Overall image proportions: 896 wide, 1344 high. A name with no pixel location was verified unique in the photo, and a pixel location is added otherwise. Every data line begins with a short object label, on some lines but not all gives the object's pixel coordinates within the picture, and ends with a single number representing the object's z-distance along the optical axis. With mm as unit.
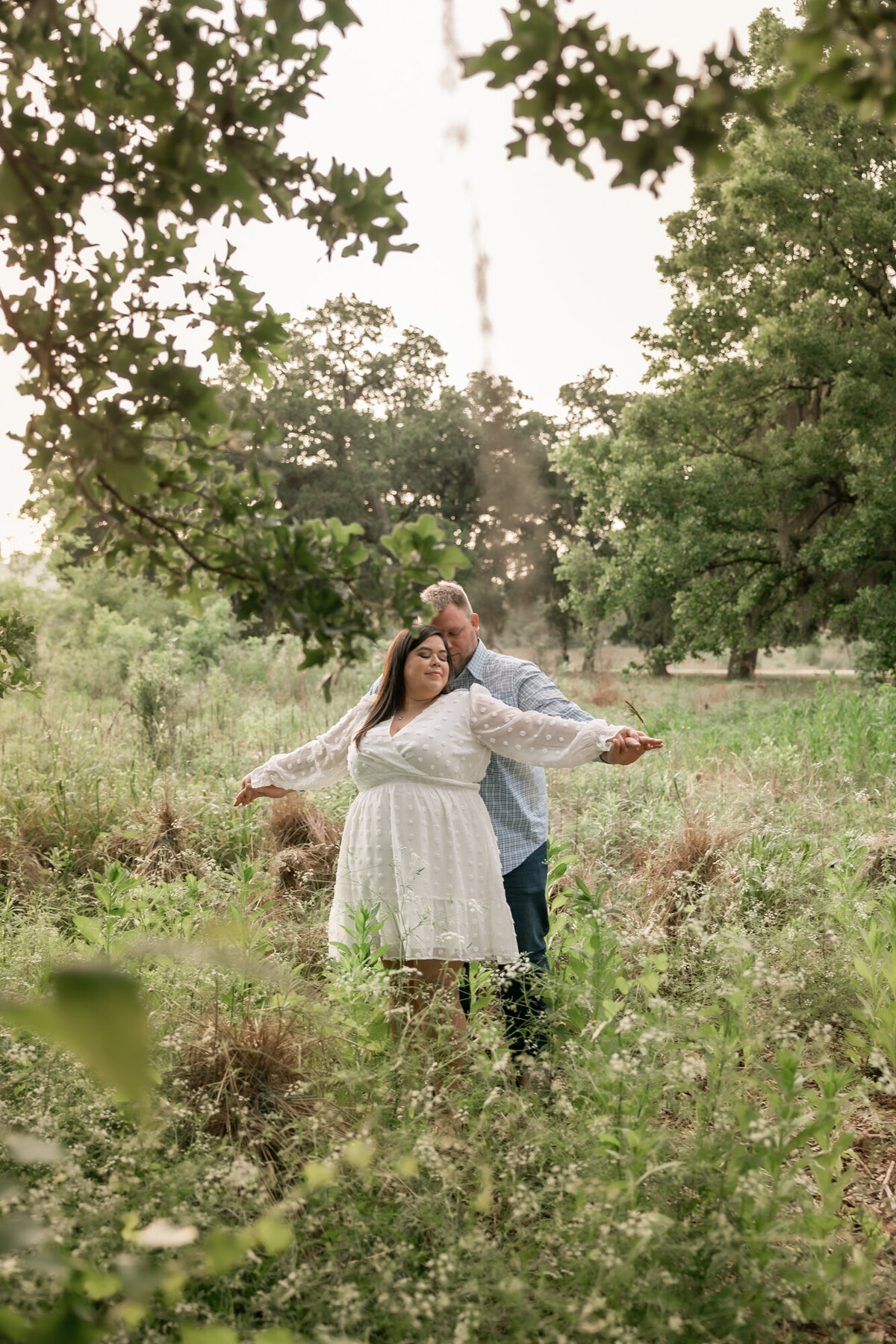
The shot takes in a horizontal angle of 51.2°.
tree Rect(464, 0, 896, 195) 1388
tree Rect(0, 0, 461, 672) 1787
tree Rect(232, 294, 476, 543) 35156
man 3945
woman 3527
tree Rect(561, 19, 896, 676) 15477
